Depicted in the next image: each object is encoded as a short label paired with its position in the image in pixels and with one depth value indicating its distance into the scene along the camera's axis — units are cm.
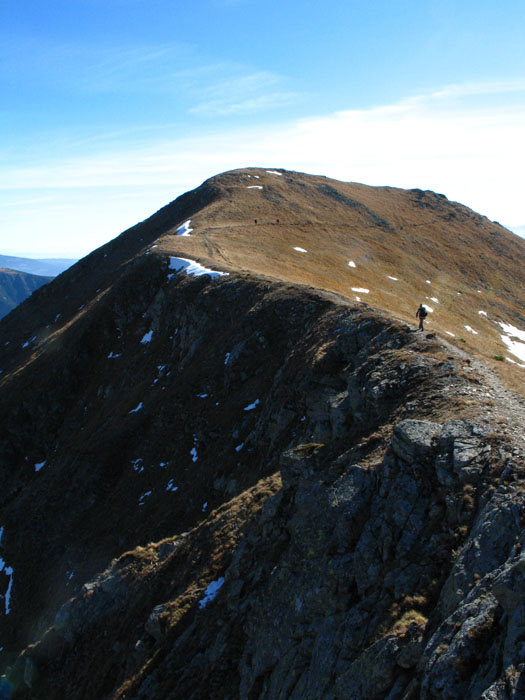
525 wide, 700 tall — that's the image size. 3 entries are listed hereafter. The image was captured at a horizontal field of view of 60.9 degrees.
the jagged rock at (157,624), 1680
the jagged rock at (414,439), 1274
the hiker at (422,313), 2423
